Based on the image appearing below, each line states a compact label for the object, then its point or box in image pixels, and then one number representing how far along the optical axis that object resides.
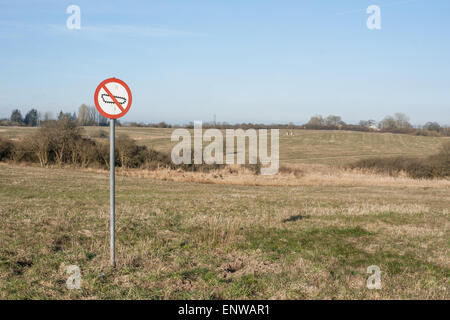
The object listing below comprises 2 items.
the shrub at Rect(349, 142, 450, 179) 36.31
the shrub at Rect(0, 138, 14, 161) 40.19
